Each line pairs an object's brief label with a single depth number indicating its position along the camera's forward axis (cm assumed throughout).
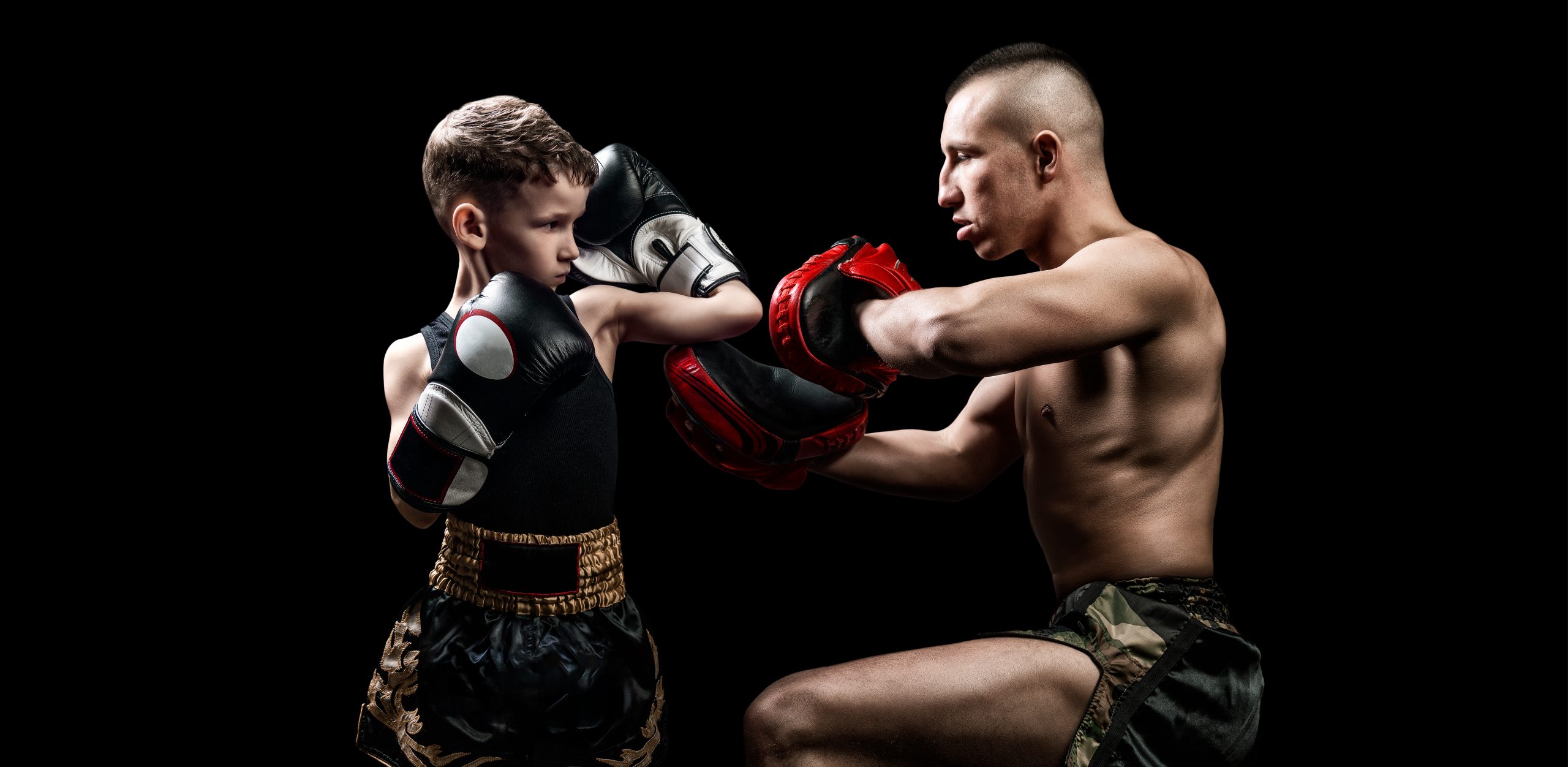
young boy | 288
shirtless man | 285
